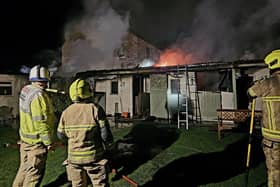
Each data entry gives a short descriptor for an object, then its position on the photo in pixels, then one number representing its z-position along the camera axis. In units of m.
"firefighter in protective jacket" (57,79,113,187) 3.22
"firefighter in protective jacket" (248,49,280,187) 3.46
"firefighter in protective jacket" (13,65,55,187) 3.74
